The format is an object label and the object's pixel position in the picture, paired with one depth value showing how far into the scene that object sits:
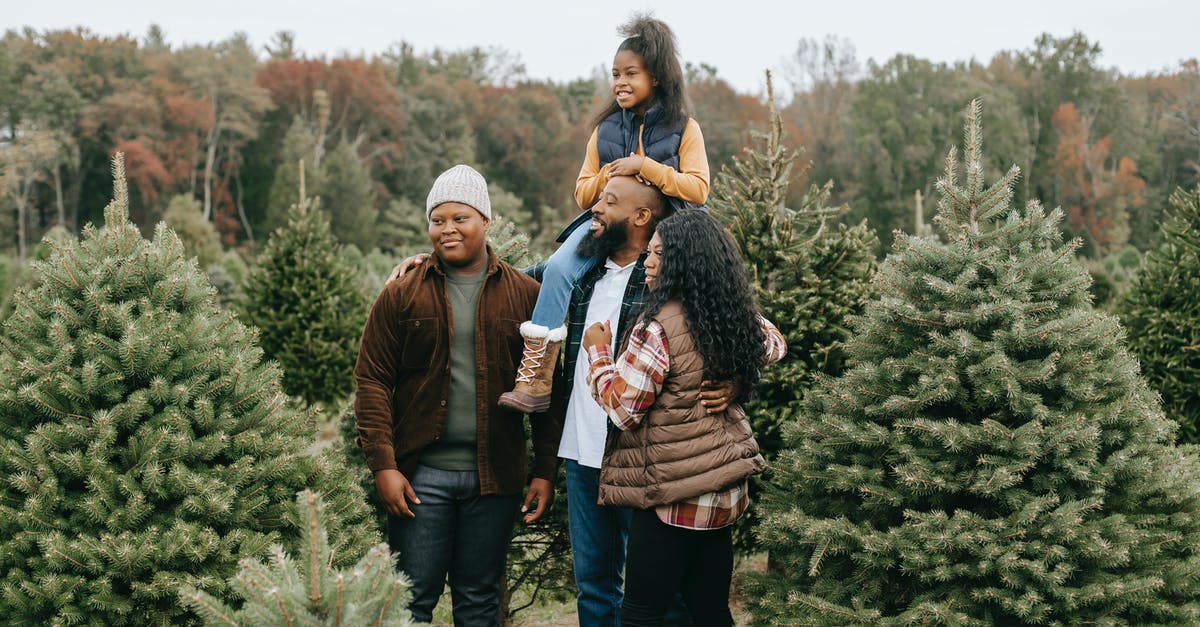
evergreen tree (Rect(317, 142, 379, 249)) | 43.75
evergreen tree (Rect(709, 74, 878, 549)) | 5.40
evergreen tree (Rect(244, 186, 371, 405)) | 11.34
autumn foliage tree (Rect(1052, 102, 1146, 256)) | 46.50
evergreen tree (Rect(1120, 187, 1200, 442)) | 7.00
